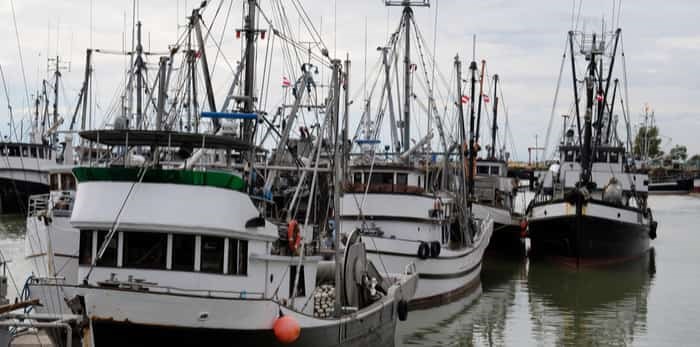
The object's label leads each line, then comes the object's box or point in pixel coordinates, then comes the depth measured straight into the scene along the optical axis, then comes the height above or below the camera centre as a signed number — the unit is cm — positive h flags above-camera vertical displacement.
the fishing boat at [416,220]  2767 -196
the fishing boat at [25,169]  6706 -139
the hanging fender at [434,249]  2795 -274
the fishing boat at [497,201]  4834 -219
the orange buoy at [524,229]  4703 -344
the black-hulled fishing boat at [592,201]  4109 -173
